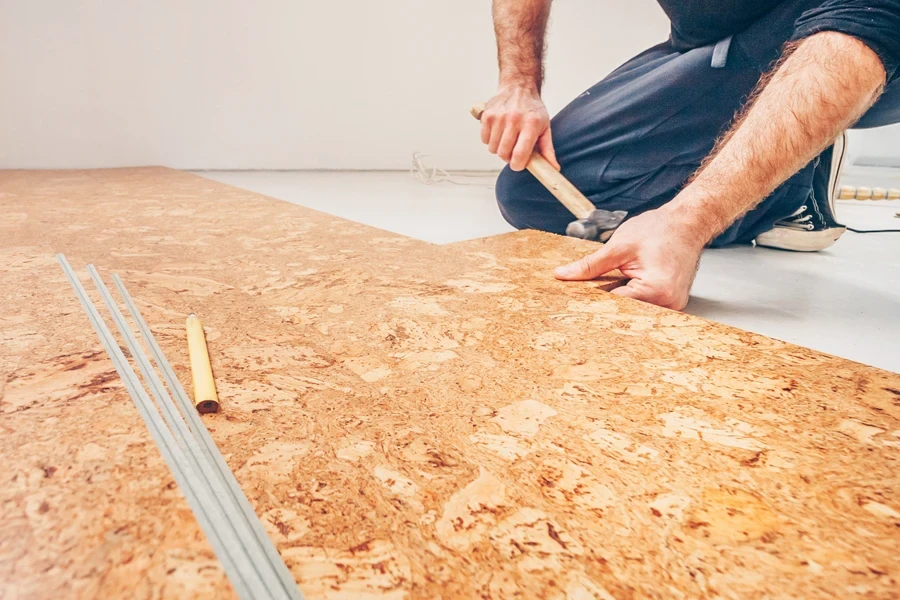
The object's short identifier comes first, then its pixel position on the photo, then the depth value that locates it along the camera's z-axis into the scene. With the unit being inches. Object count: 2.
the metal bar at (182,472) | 17.8
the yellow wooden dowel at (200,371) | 27.3
